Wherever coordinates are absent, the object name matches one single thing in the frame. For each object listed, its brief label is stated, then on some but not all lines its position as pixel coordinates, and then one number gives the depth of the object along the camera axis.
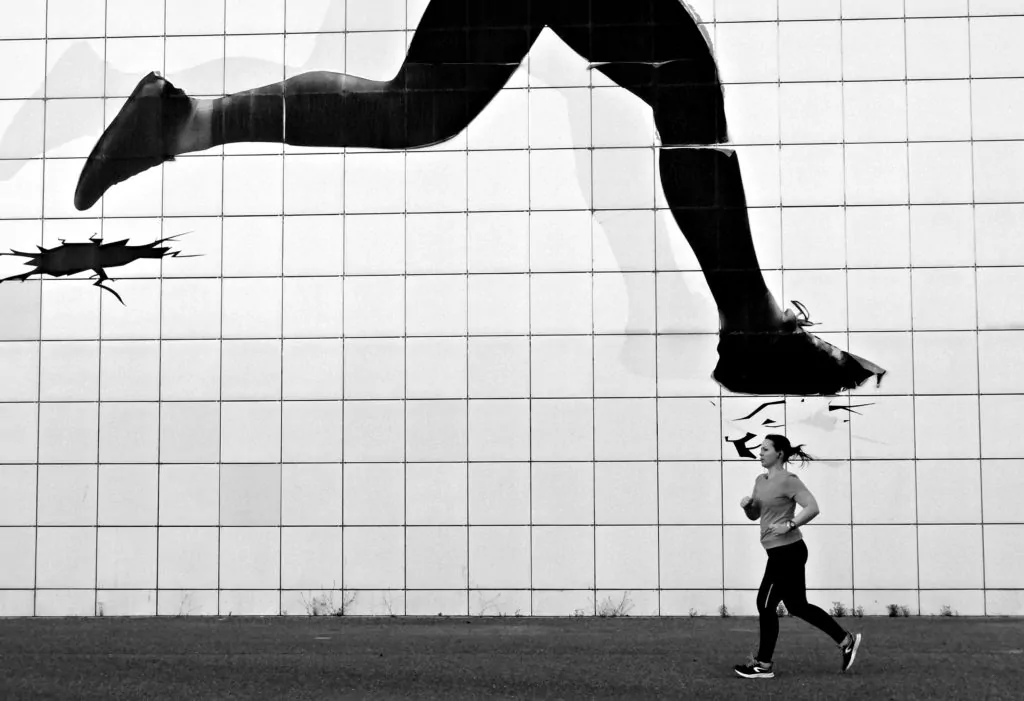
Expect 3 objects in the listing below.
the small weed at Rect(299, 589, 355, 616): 12.32
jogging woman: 8.99
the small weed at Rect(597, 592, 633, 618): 12.18
